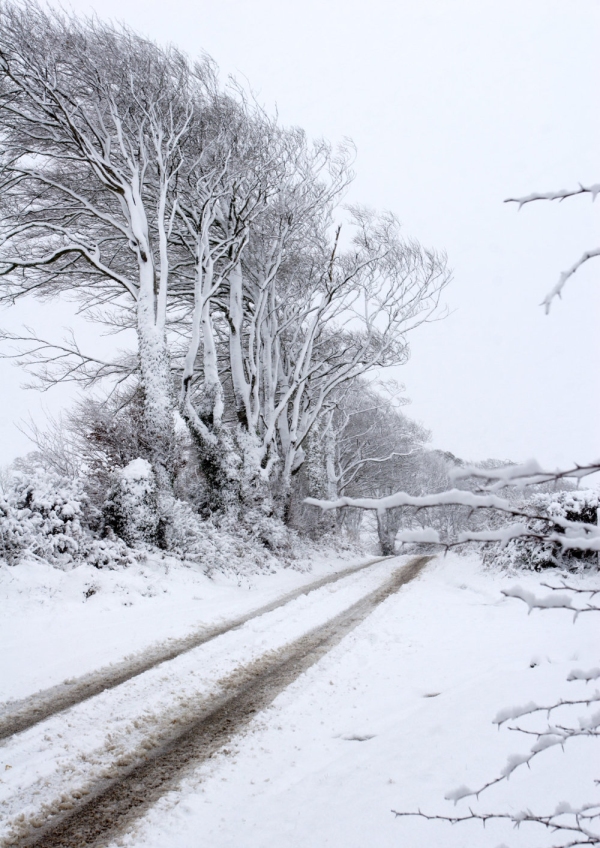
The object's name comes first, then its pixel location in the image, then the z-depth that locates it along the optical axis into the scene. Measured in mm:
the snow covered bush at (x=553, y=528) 9555
